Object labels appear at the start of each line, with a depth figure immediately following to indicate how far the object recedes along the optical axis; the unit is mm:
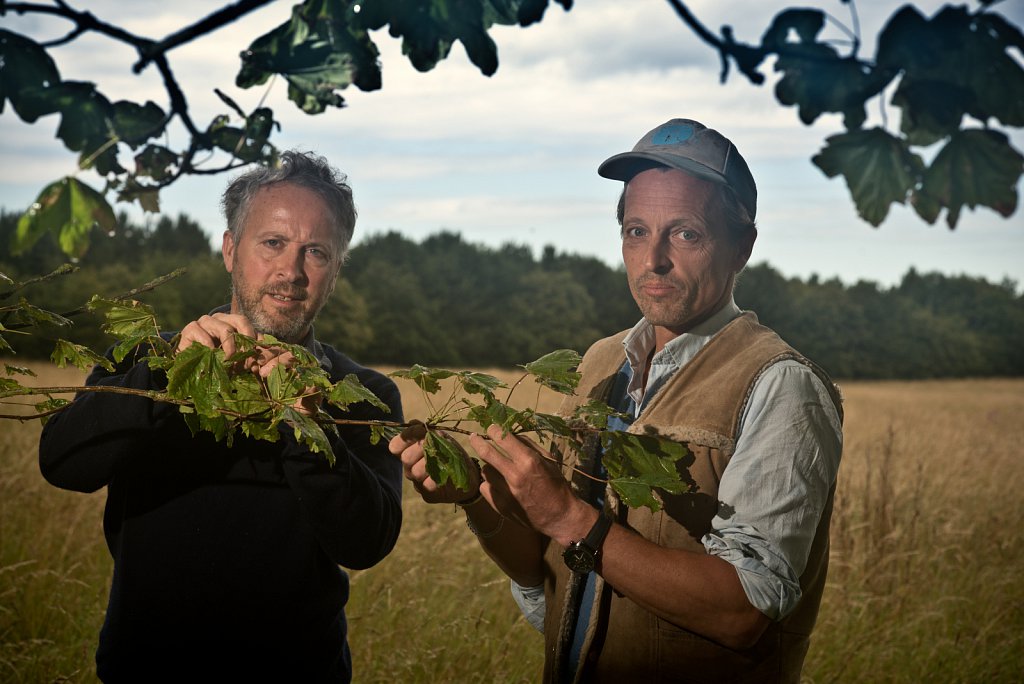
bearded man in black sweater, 2324
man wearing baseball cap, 1931
